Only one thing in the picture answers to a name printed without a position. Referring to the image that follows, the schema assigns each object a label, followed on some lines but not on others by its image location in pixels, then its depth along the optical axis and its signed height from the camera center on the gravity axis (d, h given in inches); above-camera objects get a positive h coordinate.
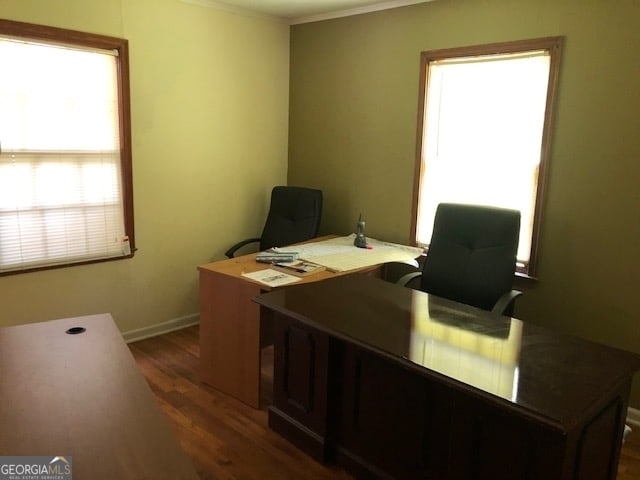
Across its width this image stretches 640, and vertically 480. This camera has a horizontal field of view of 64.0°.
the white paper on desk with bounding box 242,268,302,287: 108.0 -27.3
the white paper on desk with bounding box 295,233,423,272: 124.8 -26.3
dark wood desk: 61.5 -33.1
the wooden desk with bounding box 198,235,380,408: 111.3 -39.8
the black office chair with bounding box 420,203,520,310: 107.7 -21.2
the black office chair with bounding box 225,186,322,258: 152.8 -20.4
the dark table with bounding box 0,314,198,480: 46.3 -27.6
